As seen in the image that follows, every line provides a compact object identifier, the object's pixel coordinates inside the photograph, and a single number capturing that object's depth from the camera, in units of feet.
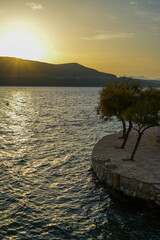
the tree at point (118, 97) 104.88
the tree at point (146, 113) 75.97
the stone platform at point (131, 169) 61.77
